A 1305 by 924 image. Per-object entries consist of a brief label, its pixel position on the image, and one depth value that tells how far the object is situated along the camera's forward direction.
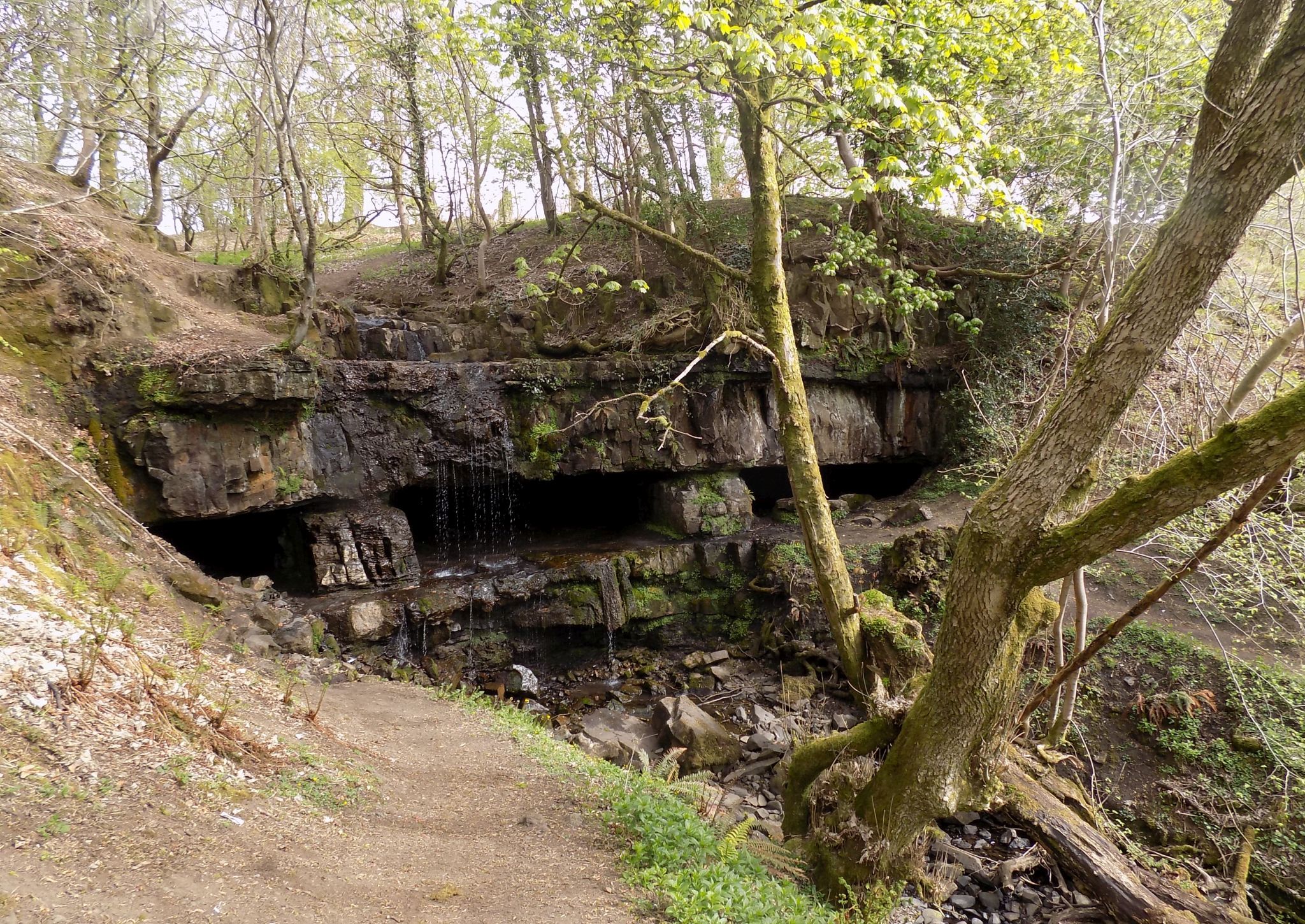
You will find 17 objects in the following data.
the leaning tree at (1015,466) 2.97
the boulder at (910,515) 12.34
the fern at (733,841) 4.07
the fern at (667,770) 6.18
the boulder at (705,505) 12.48
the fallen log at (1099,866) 4.59
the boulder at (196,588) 7.11
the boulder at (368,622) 9.06
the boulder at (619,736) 7.53
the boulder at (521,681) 9.59
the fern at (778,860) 4.78
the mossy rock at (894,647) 6.87
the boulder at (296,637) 7.67
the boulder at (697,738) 7.69
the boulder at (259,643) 6.78
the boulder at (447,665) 9.36
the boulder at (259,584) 8.84
